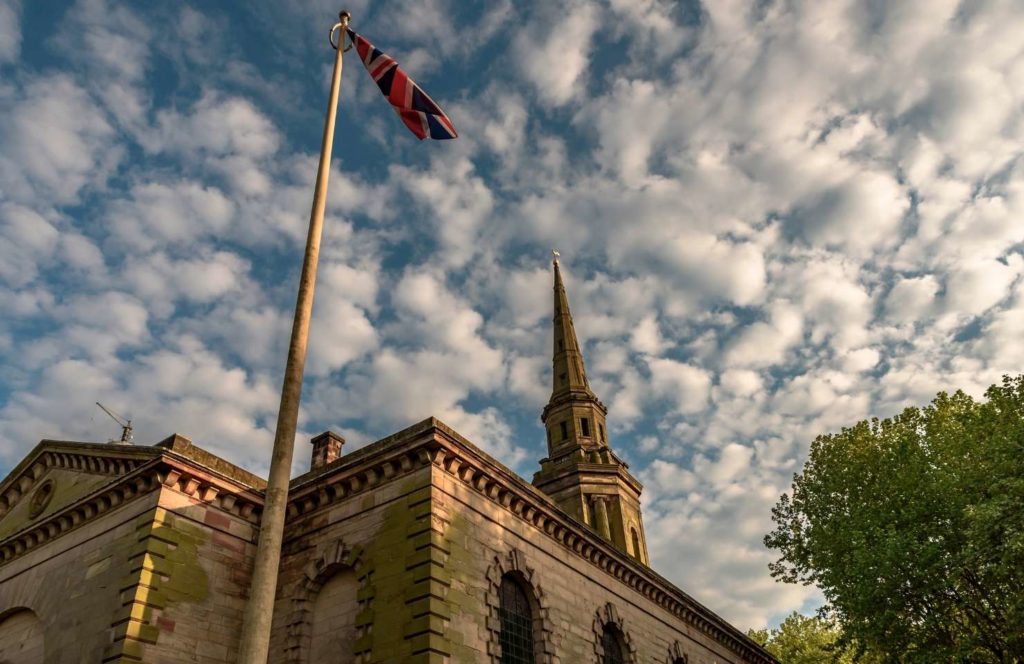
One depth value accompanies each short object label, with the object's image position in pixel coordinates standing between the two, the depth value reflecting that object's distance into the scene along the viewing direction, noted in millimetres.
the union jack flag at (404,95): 13531
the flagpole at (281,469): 8469
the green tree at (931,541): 23500
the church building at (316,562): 16734
